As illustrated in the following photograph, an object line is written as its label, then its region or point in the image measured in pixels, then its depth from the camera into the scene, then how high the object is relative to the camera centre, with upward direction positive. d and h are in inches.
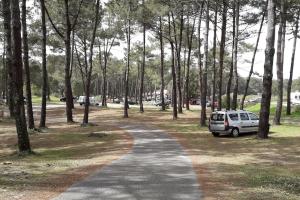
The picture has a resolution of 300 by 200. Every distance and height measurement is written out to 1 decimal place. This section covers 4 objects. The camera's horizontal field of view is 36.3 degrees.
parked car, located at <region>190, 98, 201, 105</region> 3759.1 -59.2
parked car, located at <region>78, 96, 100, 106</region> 2950.8 -41.1
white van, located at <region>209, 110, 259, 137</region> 1093.8 -67.9
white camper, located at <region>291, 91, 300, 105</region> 4406.5 -23.3
